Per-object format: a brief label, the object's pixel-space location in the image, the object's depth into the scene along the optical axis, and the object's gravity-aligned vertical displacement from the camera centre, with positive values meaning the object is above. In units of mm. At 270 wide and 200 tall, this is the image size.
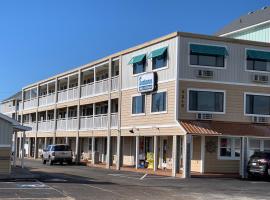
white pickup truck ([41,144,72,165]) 44906 -712
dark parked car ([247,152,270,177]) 29047 -805
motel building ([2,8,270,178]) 31797 +2915
